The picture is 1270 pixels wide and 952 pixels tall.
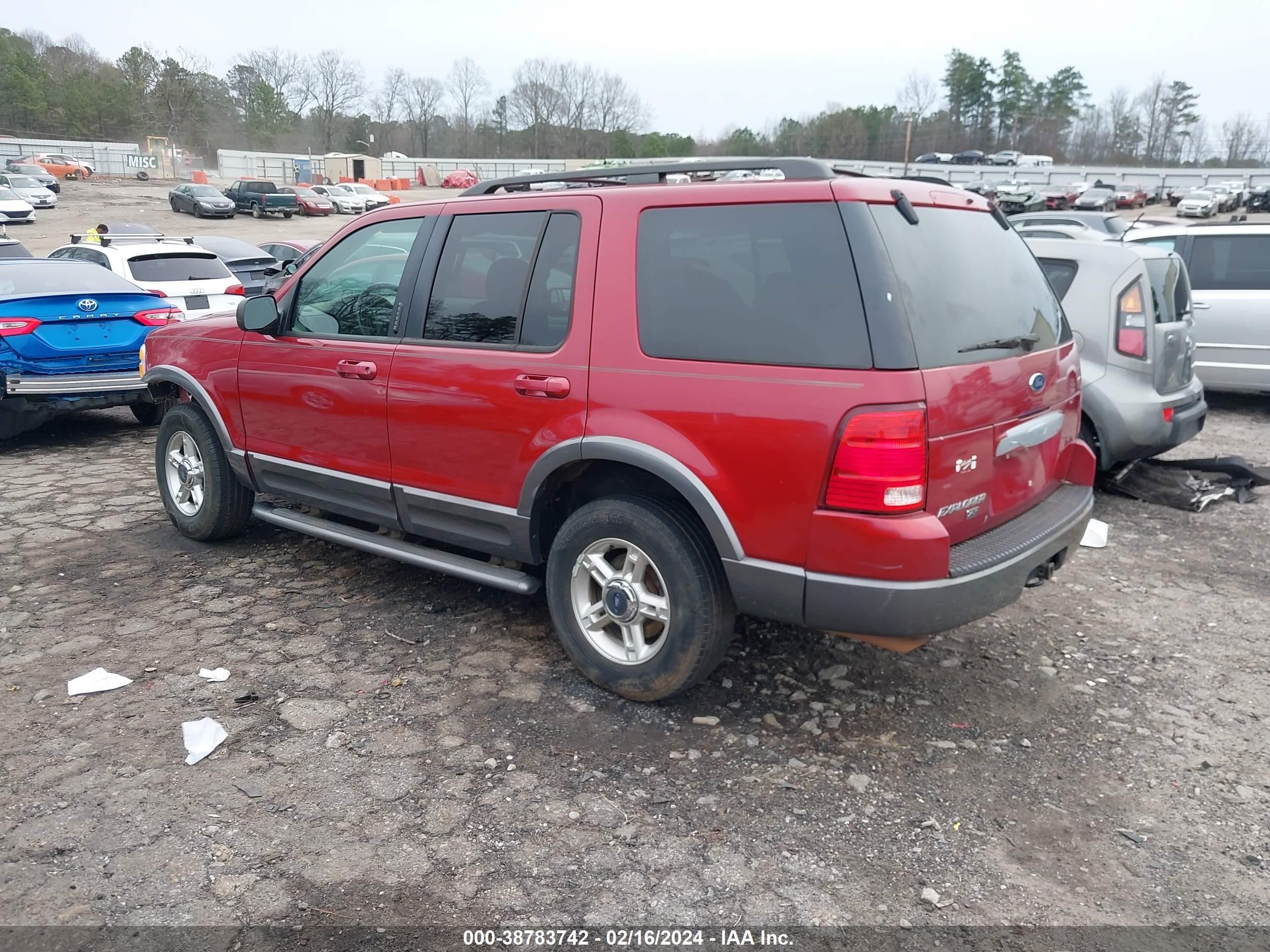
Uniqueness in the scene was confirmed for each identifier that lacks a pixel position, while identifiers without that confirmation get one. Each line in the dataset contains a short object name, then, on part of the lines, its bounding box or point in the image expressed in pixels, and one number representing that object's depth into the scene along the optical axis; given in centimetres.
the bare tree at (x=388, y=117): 10638
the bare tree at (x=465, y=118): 11169
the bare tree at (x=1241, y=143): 8362
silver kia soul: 612
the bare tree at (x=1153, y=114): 9569
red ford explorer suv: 313
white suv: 1036
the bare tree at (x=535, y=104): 10562
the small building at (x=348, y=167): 6912
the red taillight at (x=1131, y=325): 616
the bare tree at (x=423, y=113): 11144
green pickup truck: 4400
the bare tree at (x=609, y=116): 10800
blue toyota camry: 780
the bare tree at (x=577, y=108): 10675
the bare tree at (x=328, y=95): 10550
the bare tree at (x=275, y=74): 10344
